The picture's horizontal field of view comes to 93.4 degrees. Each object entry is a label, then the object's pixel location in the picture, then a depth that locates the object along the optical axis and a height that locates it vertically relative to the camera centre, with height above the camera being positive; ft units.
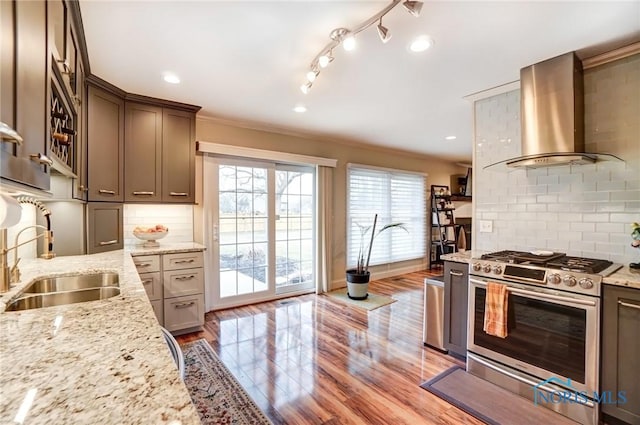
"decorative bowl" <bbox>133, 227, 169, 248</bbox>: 10.34 -0.88
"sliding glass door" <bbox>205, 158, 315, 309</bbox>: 12.66 -0.88
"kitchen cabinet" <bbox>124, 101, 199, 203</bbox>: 10.00 +1.99
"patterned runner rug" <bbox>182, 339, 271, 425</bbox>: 6.16 -4.22
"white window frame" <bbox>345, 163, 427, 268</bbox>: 16.92 -0.83
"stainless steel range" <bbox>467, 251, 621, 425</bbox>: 6.03 -2.60
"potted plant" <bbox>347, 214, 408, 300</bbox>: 14.10 -3.42
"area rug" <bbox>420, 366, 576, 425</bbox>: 6.20 -4.25
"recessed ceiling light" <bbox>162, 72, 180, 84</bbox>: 8.42 +3.77
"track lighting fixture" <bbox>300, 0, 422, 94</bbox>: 5.07 +3.59
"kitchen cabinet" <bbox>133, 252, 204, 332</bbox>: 9.65 -2.54
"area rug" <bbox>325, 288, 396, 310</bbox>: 13.41 -4.18
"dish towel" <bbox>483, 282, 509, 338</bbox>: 7.06 -2.34
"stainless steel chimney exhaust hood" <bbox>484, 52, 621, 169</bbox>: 7.30 +2.43
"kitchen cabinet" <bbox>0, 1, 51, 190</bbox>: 2.57 +1.18
